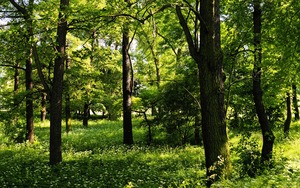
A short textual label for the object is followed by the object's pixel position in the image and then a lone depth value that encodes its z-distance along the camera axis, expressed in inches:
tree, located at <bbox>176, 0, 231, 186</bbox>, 271.9
